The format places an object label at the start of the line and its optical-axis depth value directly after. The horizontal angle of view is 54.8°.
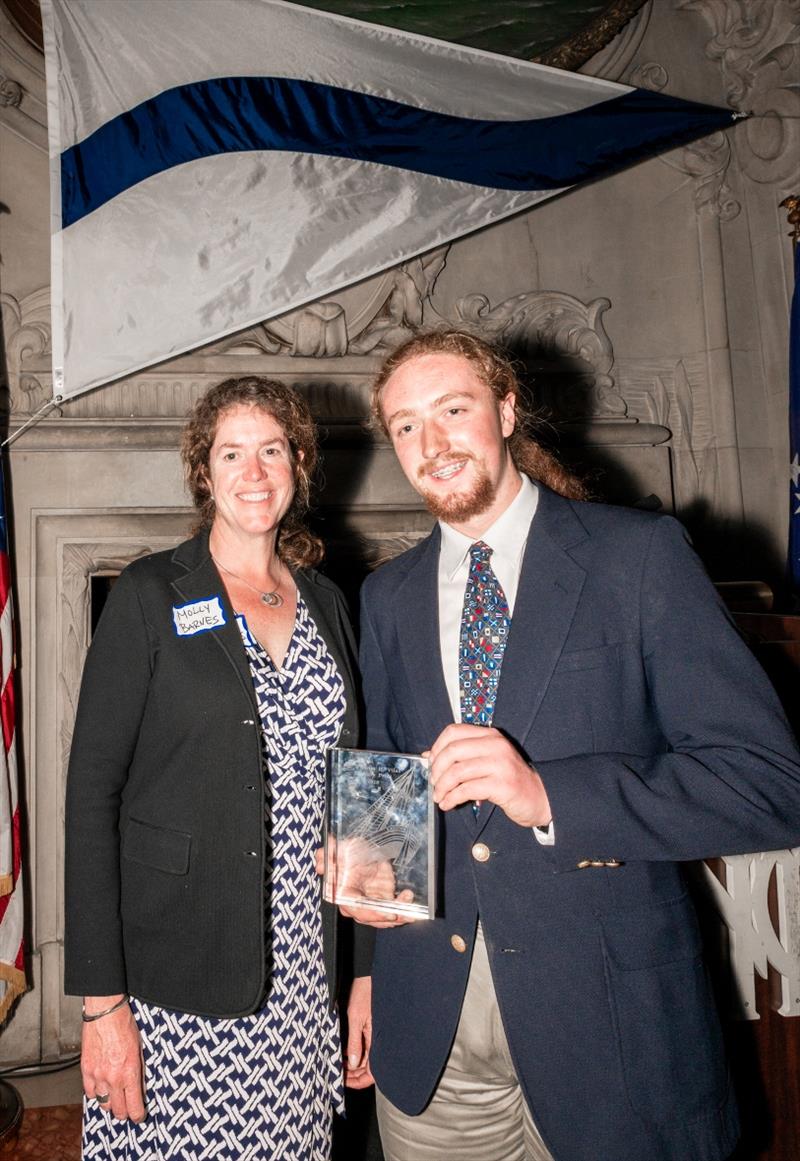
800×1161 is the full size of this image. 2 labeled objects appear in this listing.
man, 1.27
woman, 1.74
